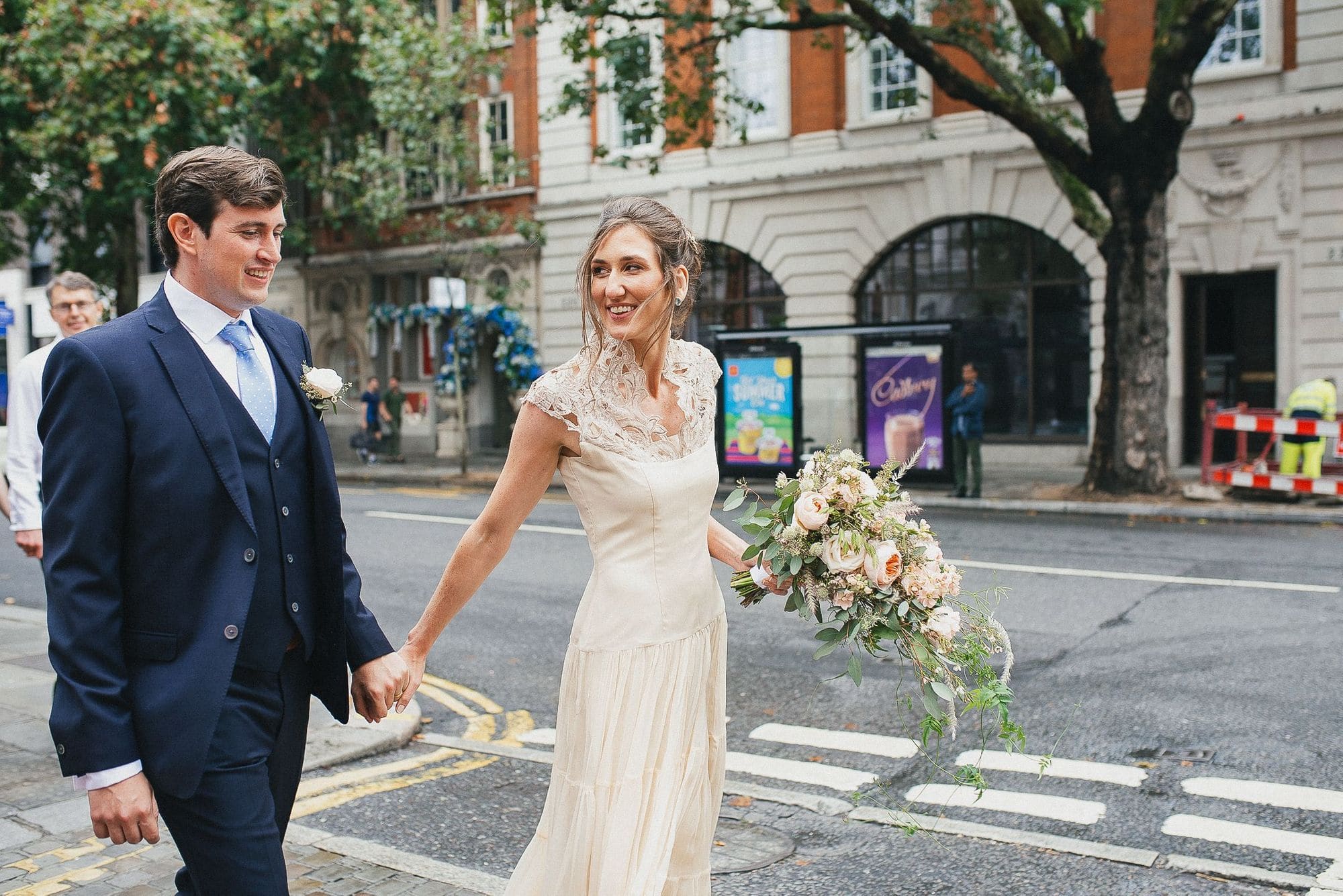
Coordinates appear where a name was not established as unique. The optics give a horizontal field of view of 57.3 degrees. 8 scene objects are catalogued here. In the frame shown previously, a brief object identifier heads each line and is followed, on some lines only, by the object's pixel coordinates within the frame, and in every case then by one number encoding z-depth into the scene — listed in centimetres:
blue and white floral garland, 2616
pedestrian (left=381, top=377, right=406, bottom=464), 2812
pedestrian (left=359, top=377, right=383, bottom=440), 2838
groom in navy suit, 237
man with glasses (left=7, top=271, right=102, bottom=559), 562
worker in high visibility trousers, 1529
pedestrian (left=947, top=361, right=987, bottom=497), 1680
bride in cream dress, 286
